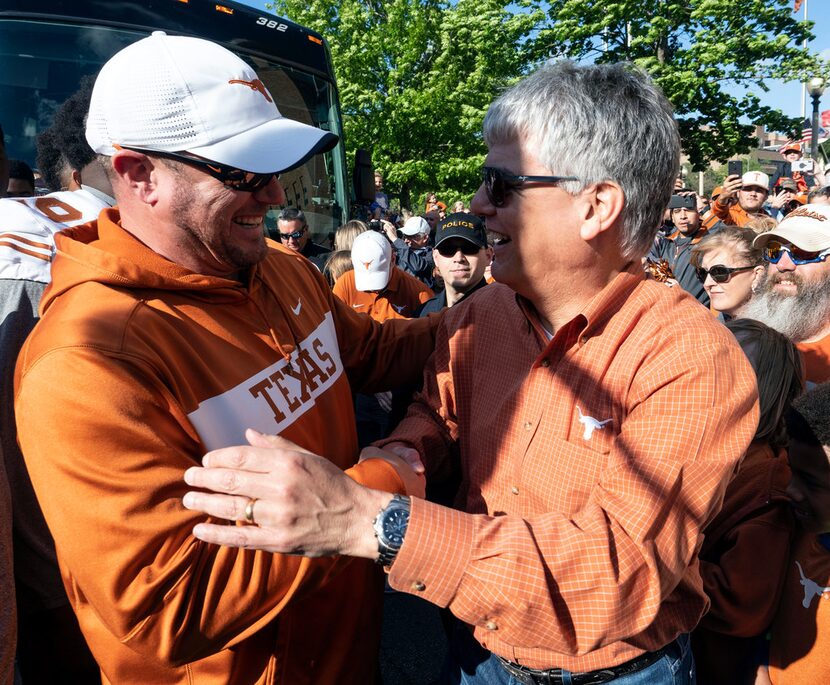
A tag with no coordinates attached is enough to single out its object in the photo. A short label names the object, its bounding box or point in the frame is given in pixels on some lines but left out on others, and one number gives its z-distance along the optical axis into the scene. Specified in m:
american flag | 15.24
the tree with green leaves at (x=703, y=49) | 16.81
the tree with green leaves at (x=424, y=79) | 19.39
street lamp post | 13.04
